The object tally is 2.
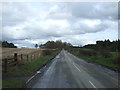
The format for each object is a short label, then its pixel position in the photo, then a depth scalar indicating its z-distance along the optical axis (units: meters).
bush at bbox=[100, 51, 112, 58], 18.30
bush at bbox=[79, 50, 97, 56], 24.03
